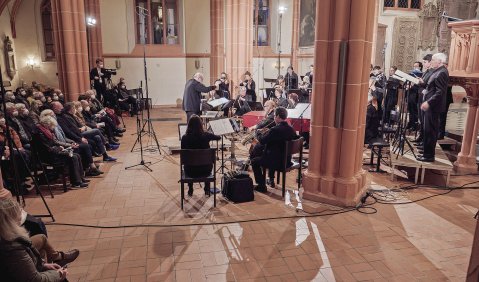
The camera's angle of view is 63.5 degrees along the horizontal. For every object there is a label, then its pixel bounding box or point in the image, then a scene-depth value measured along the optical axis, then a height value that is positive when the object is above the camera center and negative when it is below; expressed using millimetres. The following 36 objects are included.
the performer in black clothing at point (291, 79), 14350 -601
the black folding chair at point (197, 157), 5582 -1347
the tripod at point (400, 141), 7712 -1554
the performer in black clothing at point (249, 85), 12956 -733
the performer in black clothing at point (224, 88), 12469 -821
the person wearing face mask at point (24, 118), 7652 -1136
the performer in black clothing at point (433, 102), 6949 -666
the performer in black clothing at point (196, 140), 5945 -1195
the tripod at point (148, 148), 9109 -2100
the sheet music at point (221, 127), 6492 -1072
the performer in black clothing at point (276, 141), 6277 -1256
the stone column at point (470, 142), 7668 -1531
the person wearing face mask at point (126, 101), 14922 -1489
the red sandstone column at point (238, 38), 13461 +866
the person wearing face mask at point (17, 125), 7132 -1185
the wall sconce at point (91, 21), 16031 +1637
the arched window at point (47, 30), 18062 +1423
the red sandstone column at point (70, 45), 10516 +443
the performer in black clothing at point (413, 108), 10688 -1207
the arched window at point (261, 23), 19312 +1976
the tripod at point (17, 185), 4420 -1585
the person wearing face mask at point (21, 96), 10202 -986
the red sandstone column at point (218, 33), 17000 +1273
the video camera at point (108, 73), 14340 -425
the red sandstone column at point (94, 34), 16266 +1143
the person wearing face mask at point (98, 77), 13961 -563
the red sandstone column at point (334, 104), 5625 -615
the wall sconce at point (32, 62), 18188 -67
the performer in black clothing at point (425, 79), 7617 -285
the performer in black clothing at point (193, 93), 9695 -763
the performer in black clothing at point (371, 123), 8117 -1219
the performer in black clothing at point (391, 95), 9452 -855
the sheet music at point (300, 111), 7864 -976
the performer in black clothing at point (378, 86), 10107 -617
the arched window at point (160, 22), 17406 +1768
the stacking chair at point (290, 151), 6227 -1416
